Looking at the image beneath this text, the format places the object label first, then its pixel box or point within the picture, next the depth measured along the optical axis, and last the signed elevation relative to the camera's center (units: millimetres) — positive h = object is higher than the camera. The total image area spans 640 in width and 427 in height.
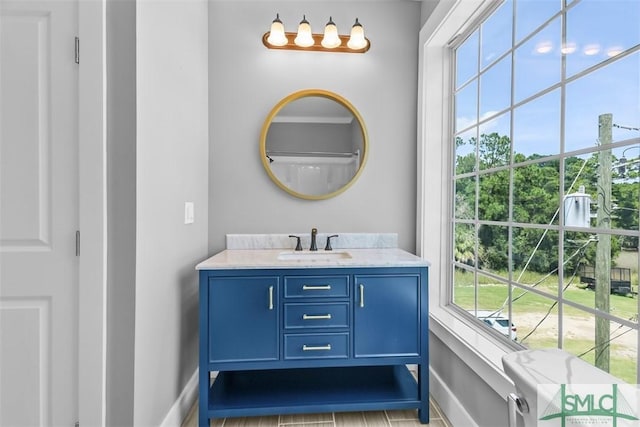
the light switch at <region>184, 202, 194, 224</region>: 1741 -12
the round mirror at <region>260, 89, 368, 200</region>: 2188 +455
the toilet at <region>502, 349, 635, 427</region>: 555 -299
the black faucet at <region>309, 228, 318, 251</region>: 2088 -191
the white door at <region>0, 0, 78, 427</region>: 1186 -4
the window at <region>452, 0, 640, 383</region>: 995 +133
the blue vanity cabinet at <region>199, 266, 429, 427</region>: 1590 -594
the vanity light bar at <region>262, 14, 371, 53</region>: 2010 +1096
